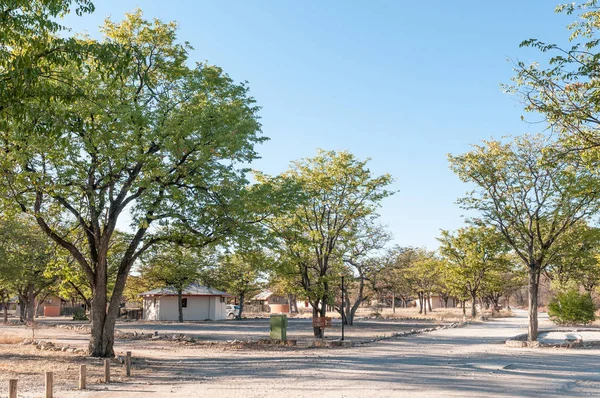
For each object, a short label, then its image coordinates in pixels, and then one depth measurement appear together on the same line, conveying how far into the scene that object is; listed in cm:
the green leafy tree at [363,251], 2964
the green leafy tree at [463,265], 4585
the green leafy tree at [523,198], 2347
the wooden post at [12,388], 932
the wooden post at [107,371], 1295
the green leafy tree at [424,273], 5650
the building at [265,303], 7942
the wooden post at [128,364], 1411
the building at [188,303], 5278
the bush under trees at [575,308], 3766
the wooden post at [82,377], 1191
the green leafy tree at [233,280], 5412
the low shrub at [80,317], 5216
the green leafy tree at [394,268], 3710
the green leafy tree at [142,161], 1522
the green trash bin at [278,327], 2419
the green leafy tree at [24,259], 3355
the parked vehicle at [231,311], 6026
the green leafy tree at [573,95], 1073
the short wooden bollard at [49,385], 1036
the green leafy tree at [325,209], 2659
